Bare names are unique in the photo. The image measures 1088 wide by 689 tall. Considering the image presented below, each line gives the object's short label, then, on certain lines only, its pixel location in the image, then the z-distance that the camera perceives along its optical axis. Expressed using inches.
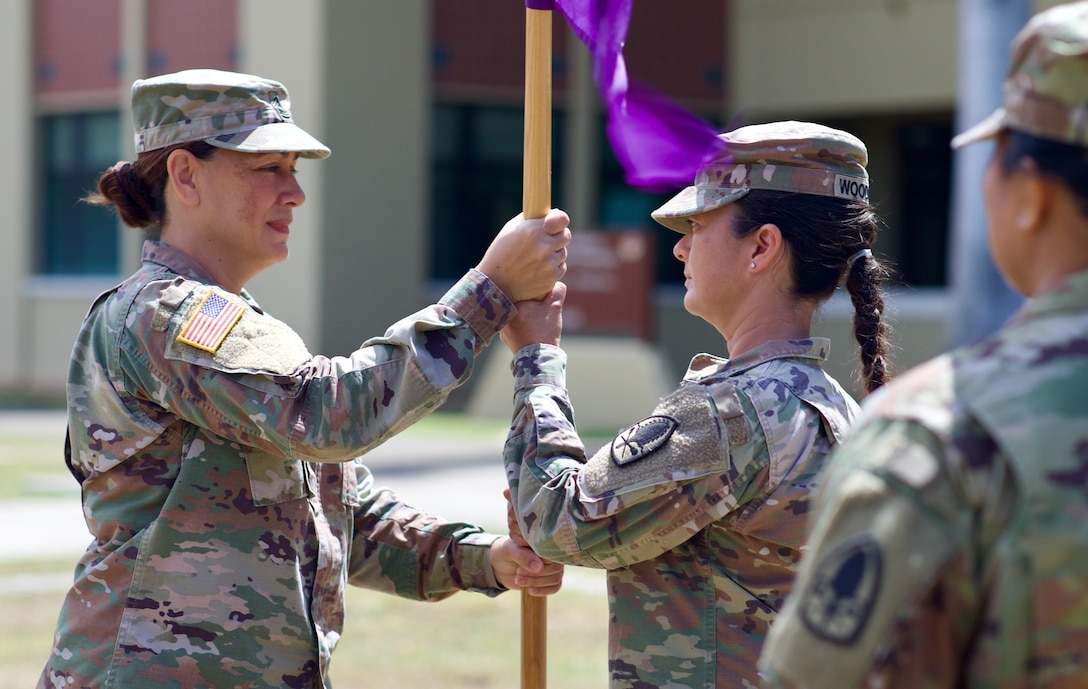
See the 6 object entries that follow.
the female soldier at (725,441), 186.2
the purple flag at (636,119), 209.8
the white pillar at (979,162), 761.6
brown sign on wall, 1270.9
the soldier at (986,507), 119.6
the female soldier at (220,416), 206.8
